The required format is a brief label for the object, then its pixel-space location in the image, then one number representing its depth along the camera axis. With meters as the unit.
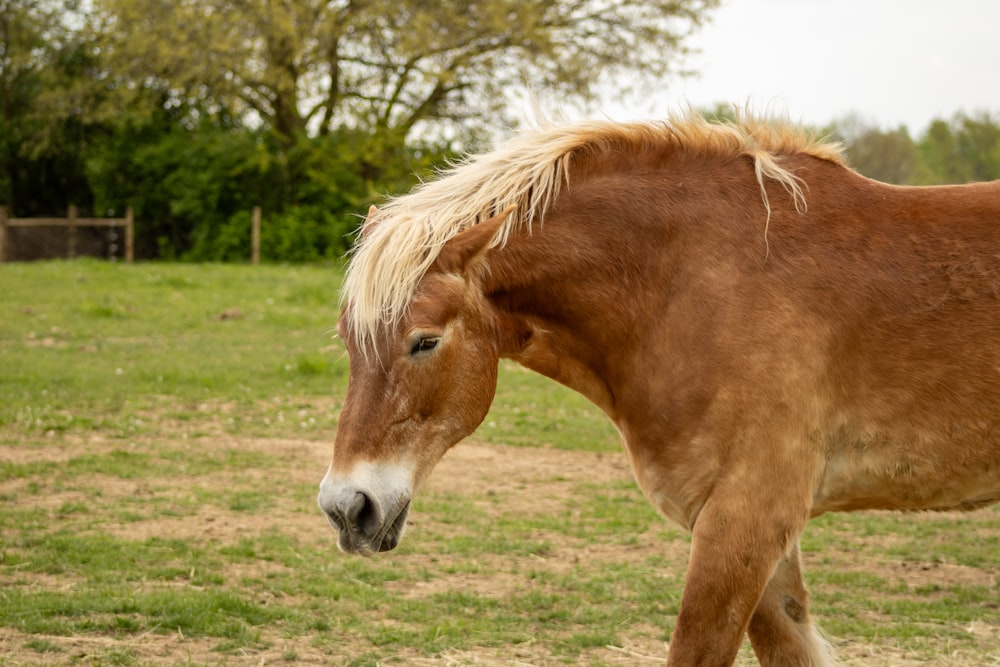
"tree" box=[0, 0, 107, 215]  27.94
